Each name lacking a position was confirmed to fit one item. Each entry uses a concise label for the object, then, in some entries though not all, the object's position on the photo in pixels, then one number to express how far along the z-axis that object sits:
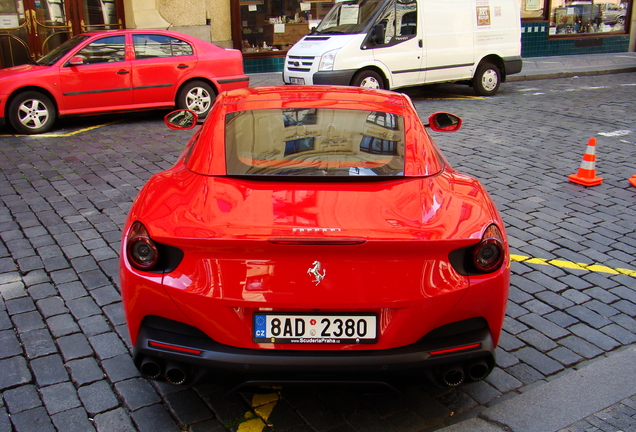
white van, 11.98
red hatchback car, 9.67
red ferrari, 2.65
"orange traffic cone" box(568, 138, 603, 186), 6.90
